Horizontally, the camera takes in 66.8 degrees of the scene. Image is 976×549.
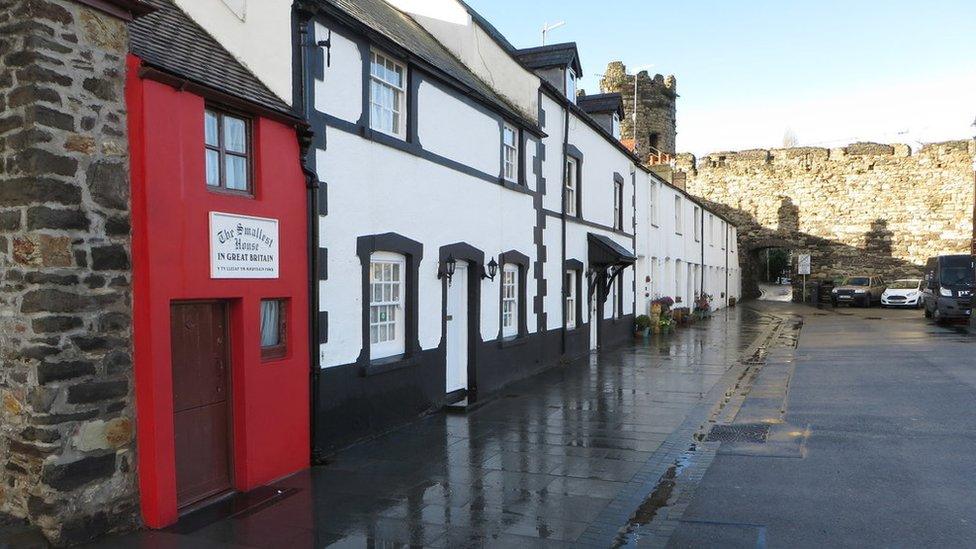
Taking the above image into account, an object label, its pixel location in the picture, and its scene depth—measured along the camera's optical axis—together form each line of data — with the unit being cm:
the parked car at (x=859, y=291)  3762
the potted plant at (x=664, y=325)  2372
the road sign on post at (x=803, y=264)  4060
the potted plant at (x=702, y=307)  3062
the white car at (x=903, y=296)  3609
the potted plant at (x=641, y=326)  2293
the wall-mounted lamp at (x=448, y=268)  1094
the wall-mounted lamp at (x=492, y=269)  1257
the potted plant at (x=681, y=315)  2725
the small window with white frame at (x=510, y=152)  1362
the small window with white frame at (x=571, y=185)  1706
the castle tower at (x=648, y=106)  4553
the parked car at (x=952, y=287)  2541
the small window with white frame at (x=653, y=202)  2539
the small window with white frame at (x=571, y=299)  1728
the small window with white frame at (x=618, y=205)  2100
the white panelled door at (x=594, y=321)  1918
